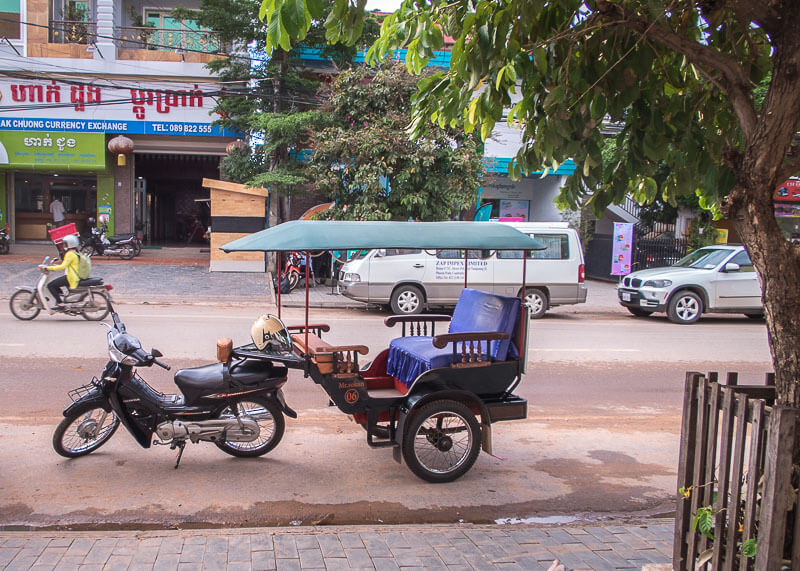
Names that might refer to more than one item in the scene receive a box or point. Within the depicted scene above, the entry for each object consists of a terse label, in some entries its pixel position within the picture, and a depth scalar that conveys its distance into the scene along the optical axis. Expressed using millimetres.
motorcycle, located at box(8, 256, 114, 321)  12250
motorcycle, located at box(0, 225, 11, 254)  22938
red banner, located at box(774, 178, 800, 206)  25172
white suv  15086
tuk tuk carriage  5293
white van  14867
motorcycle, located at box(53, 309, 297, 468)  5309
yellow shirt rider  12250
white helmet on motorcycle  5426
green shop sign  23438
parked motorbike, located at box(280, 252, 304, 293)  17955
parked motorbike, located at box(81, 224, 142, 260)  22672
